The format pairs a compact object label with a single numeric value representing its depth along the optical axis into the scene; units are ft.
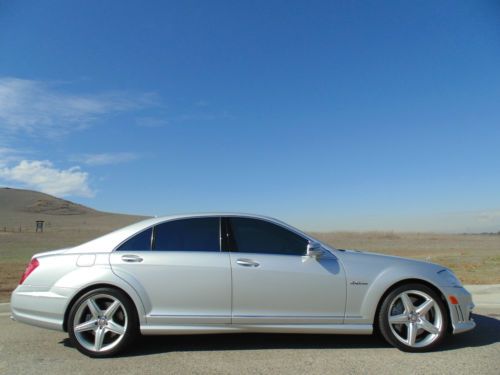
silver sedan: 16.28
